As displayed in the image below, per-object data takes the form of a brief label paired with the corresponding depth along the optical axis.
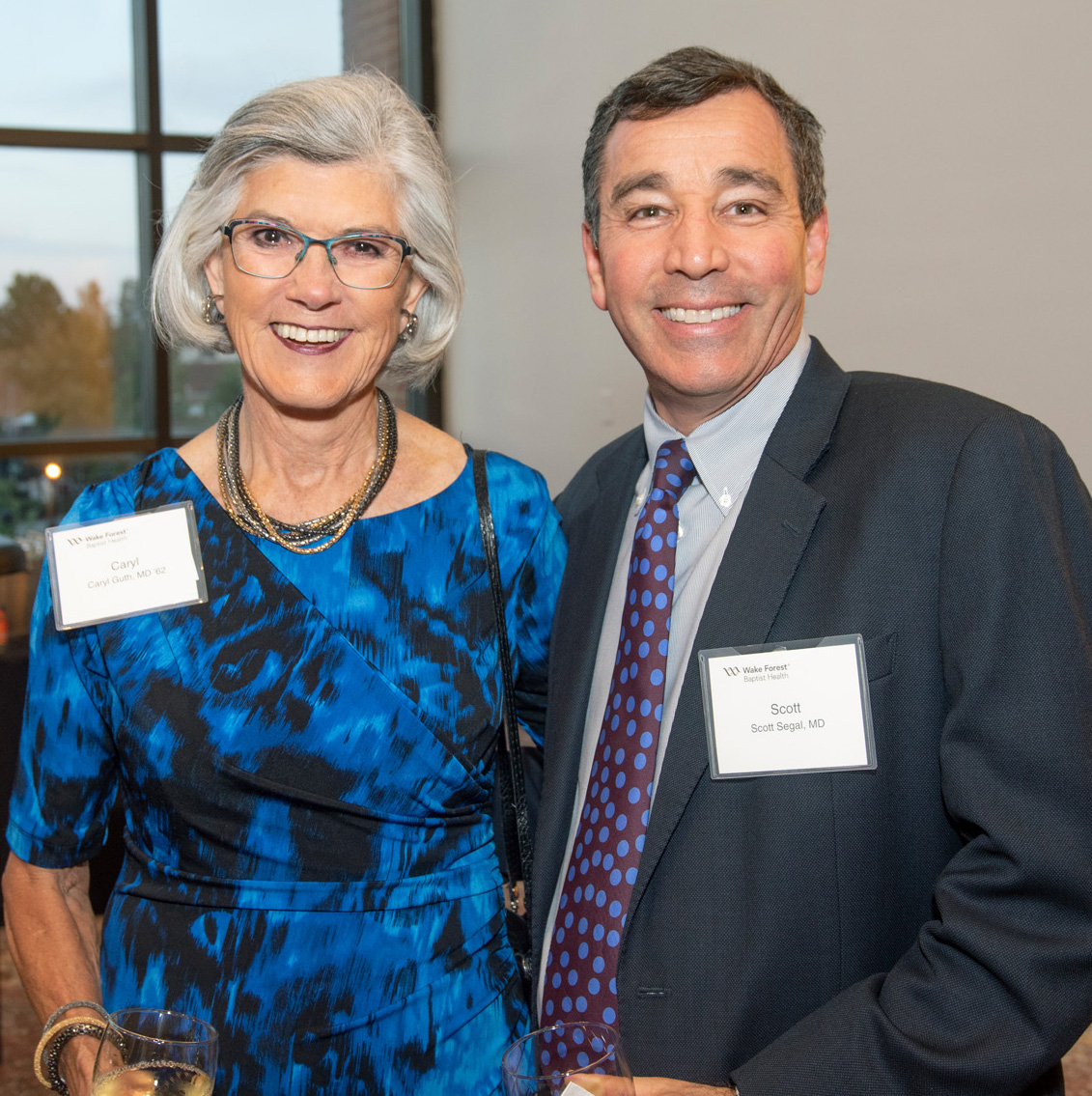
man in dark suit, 1.23
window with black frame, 6.65
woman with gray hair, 1.56
